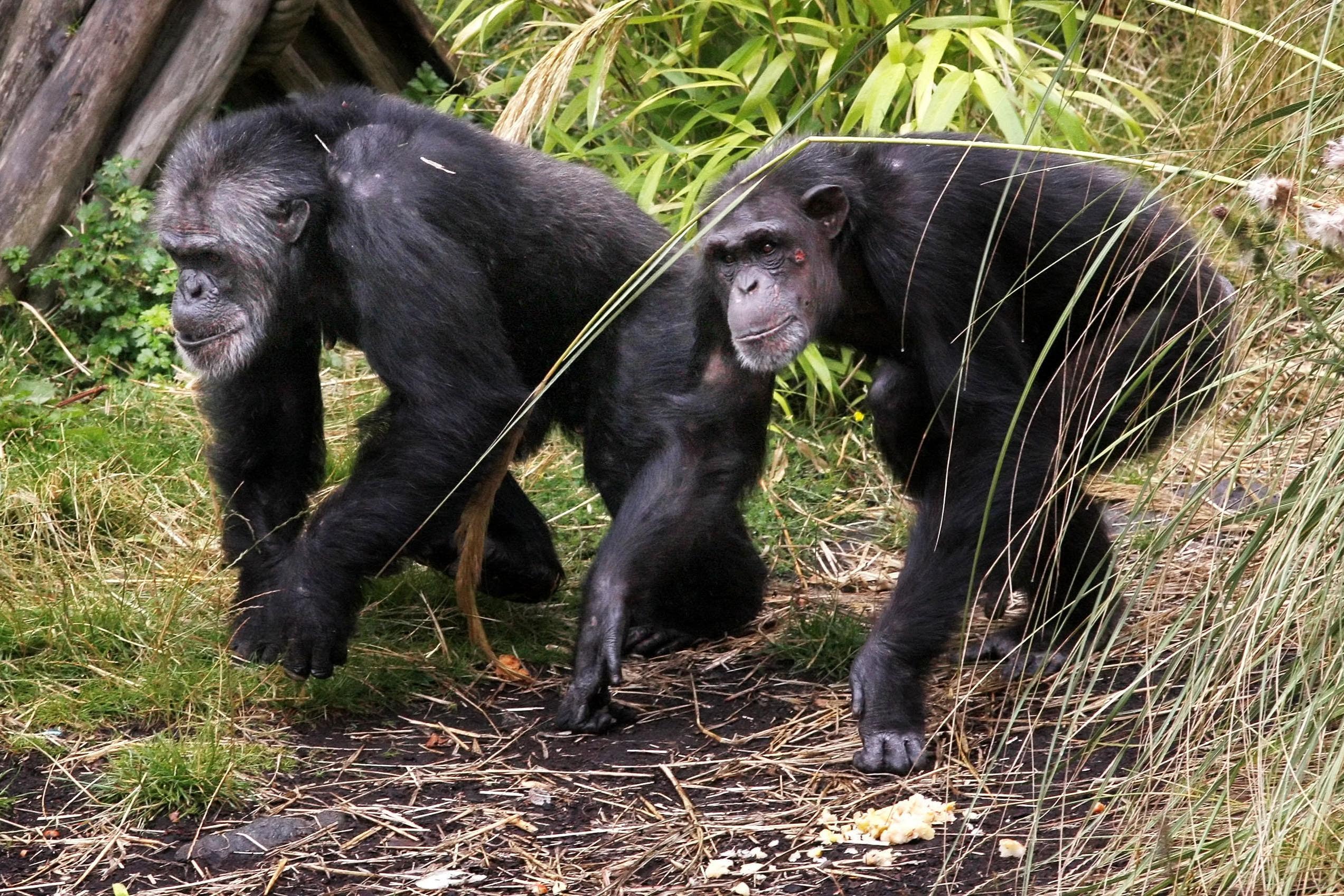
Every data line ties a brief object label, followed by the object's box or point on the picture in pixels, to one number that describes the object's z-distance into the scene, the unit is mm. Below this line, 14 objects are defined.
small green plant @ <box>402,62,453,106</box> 15609
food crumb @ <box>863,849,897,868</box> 7035
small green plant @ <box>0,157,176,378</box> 13461
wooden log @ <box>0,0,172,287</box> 13102
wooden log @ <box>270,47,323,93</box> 14695
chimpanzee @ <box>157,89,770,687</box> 8953
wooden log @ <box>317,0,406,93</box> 14937
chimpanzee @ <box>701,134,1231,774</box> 8320
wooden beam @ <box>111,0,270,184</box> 13586
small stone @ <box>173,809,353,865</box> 7488
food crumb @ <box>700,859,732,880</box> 7039
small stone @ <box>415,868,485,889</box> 7172
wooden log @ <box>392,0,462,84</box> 15617
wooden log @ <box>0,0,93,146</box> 13062
